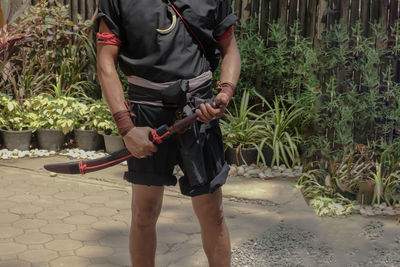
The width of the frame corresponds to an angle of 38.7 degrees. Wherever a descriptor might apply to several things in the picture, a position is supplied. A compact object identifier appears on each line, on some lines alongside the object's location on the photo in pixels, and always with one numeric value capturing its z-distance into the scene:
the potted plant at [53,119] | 6.94
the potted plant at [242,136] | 6.18
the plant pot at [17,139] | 6.83
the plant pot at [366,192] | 5.15
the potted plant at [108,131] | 6.70
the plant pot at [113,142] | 6.68
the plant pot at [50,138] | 6.95
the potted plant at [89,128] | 6.95
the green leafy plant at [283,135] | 6.10
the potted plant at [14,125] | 6.85
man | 2.53
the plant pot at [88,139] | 6.95
